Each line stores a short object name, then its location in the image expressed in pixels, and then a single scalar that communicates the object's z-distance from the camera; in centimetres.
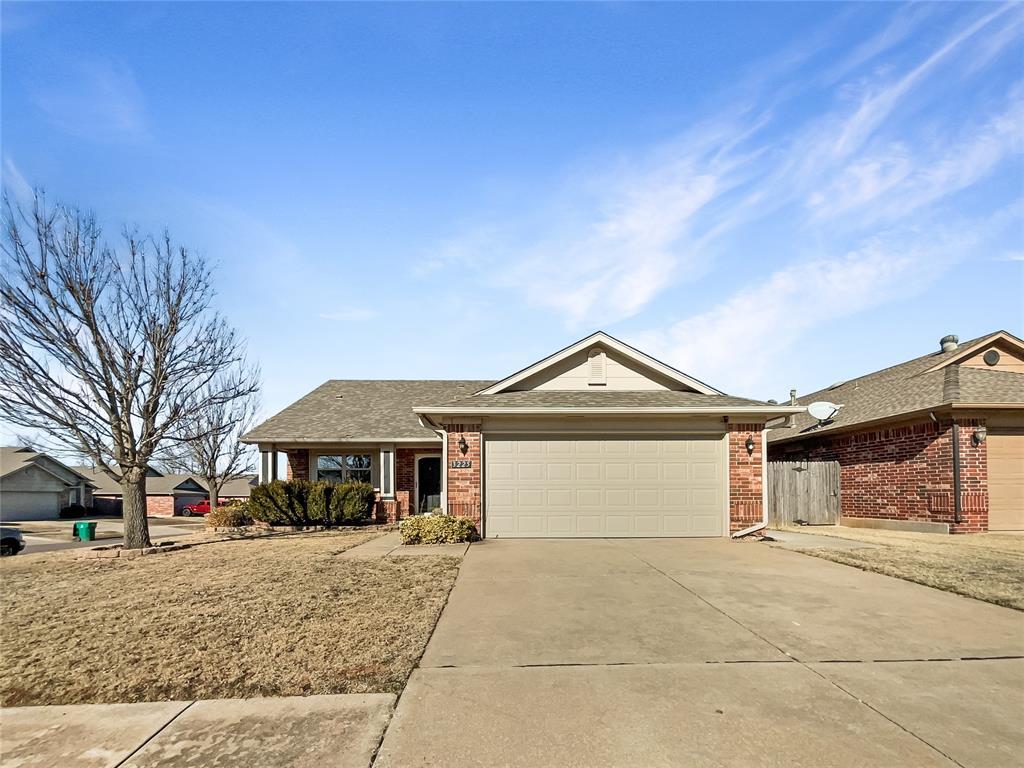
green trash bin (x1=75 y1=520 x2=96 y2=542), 1948
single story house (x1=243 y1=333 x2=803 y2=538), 1282
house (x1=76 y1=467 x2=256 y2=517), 4431
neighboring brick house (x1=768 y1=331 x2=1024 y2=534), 1423
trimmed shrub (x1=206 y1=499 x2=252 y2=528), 1856
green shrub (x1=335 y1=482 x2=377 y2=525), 1758
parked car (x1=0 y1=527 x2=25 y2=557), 1523
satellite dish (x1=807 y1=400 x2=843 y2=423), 1862
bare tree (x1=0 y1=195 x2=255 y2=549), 1286
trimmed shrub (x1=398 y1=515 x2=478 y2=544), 1216
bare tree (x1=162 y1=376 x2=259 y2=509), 2823
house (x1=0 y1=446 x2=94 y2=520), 3756
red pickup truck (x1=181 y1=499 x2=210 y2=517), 4154
